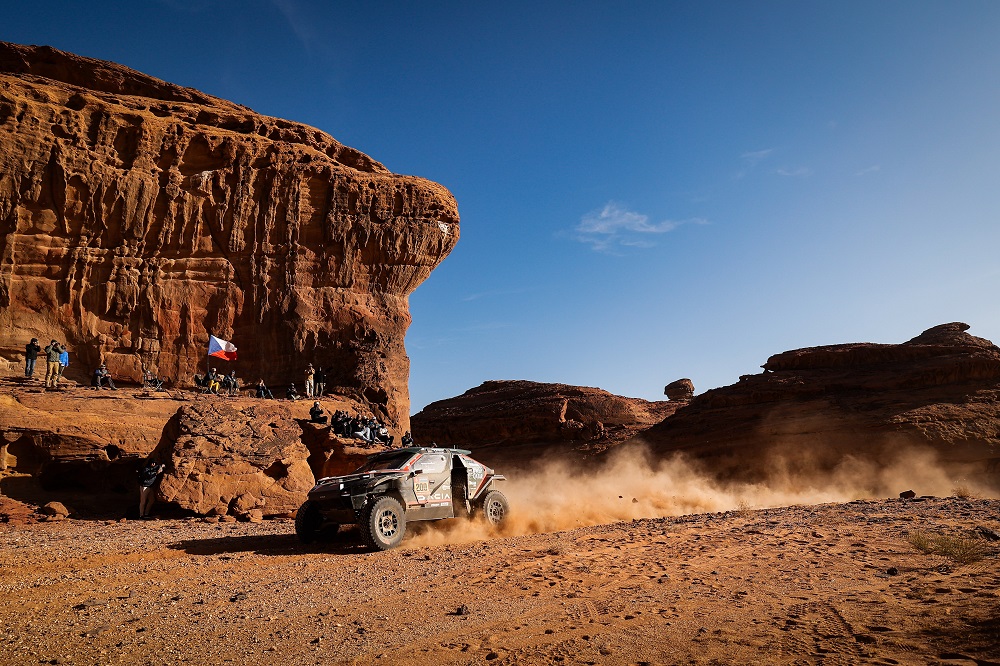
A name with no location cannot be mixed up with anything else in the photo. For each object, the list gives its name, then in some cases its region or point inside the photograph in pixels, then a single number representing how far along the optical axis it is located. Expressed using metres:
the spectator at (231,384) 25.53
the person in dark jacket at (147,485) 13.34
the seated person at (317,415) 19.20
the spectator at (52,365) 20.02
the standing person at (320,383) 28.05
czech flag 25.45
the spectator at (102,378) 21.56
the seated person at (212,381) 24.56
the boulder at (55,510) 13.28
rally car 9.74
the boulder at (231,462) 13.59
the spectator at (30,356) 21.91
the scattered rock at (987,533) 7.76
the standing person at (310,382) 27.09
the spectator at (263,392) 25.80
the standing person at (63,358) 22.03
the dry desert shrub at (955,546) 6.47
